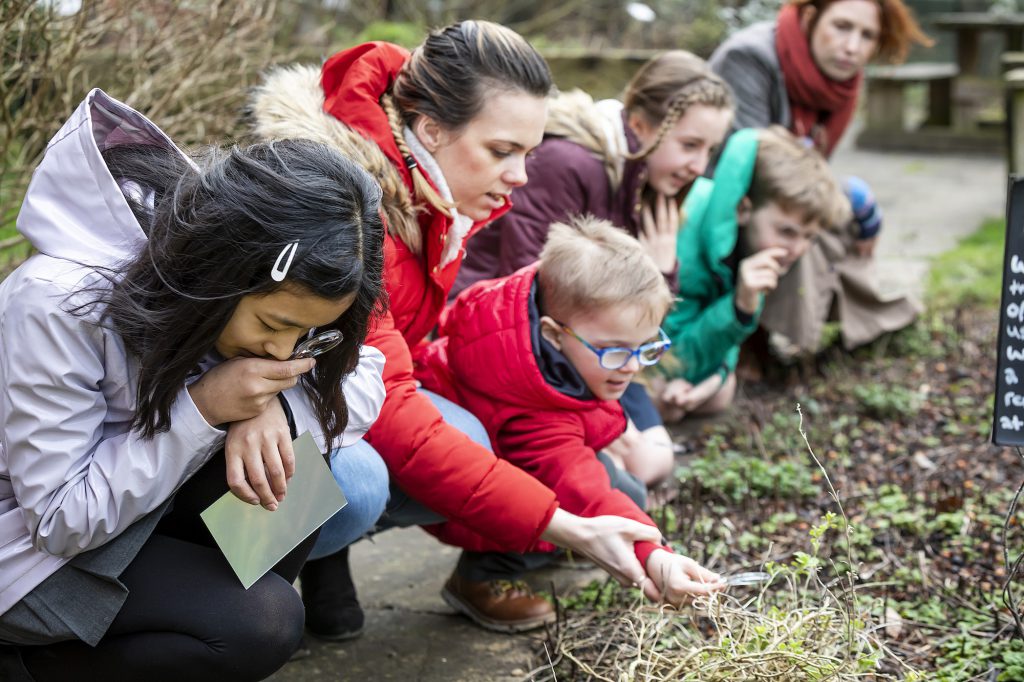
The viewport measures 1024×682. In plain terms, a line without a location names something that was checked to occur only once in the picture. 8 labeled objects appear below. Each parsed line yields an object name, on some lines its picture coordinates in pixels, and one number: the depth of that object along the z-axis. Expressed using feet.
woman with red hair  15.20
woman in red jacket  7.66
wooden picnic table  33.68
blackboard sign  7.41
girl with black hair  5.81
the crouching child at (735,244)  12.93
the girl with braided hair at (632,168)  11.23
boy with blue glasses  8.49
